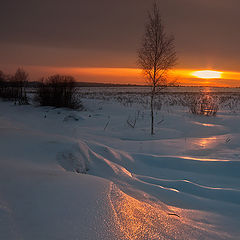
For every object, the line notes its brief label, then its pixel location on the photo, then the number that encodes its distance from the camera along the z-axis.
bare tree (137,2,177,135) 7.91
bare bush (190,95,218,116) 12.59
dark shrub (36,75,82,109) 14.71
